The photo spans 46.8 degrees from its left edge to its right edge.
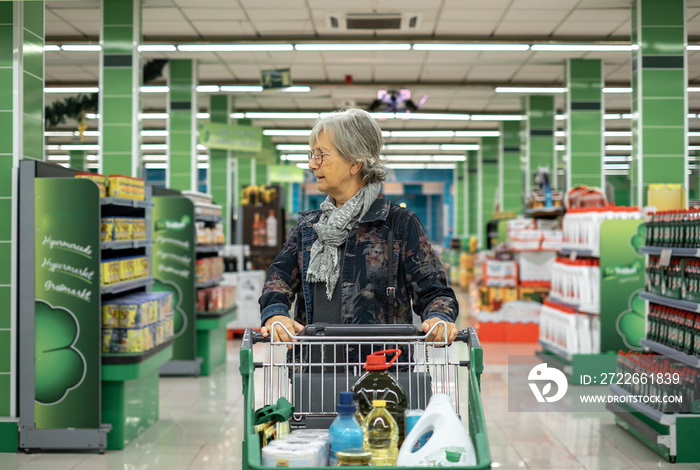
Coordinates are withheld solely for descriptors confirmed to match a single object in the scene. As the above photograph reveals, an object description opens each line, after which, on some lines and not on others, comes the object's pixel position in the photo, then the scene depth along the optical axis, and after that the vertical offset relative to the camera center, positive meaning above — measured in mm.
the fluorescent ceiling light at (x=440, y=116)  18516 +2727
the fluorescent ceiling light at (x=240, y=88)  14719 +2653
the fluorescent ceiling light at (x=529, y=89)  14773 +2666
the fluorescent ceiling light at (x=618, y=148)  24516 +2664
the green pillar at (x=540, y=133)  15984 +2020
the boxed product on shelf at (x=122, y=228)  5676 +31
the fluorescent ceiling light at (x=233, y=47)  11289 +2626
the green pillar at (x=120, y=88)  9359 +1683
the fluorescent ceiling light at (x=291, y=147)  25516 +2759
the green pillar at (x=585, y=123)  12469 +1719
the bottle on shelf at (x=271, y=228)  13695 +75
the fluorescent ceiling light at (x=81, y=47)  11289 +2620
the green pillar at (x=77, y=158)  25203 +2326
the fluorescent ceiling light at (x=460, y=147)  25297 +2763
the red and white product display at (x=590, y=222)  7758 +115
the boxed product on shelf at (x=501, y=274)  11242 -563
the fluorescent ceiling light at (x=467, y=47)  11250 +2626
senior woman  2479 -55
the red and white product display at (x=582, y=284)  7781 -490
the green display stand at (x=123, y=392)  5488 -1115
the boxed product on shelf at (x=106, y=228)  5480 +29
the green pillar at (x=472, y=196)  27953 +1334
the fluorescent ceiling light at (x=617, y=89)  14602 +2640
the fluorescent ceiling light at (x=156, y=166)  31641 +2655
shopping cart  2053 -381
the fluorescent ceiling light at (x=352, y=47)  11078 +2585
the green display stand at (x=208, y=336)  8484 -1108
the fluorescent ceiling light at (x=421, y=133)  22094 +2770
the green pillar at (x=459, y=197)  31953 +1445
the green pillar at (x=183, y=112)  12648 +1898
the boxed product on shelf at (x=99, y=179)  5529 +366
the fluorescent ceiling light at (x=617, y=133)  21352 +2698
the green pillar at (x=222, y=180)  16516 +1086
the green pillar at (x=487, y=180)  24125 +1627
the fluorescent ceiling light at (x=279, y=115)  18469 +2716
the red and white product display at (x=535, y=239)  10730 -68
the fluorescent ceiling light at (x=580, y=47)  11289 +2649
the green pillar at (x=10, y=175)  5375 +379
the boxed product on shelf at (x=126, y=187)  5672 +327
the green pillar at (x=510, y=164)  20406 +1766
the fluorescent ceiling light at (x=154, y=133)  21344 +2680
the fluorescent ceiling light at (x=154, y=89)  14109 +2546
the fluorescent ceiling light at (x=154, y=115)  17905 +2606
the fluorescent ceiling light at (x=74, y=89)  14562 +2600
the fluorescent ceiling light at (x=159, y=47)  11367 +2635
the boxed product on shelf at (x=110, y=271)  5457 -268
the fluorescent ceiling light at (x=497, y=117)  18938 +2770
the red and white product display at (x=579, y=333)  7857 -964
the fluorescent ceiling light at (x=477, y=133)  22000 +2776
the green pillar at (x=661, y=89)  9094 +1639
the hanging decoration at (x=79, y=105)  12562 +2055
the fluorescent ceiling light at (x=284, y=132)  21453 +2712
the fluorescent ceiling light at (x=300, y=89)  14627 +2651
